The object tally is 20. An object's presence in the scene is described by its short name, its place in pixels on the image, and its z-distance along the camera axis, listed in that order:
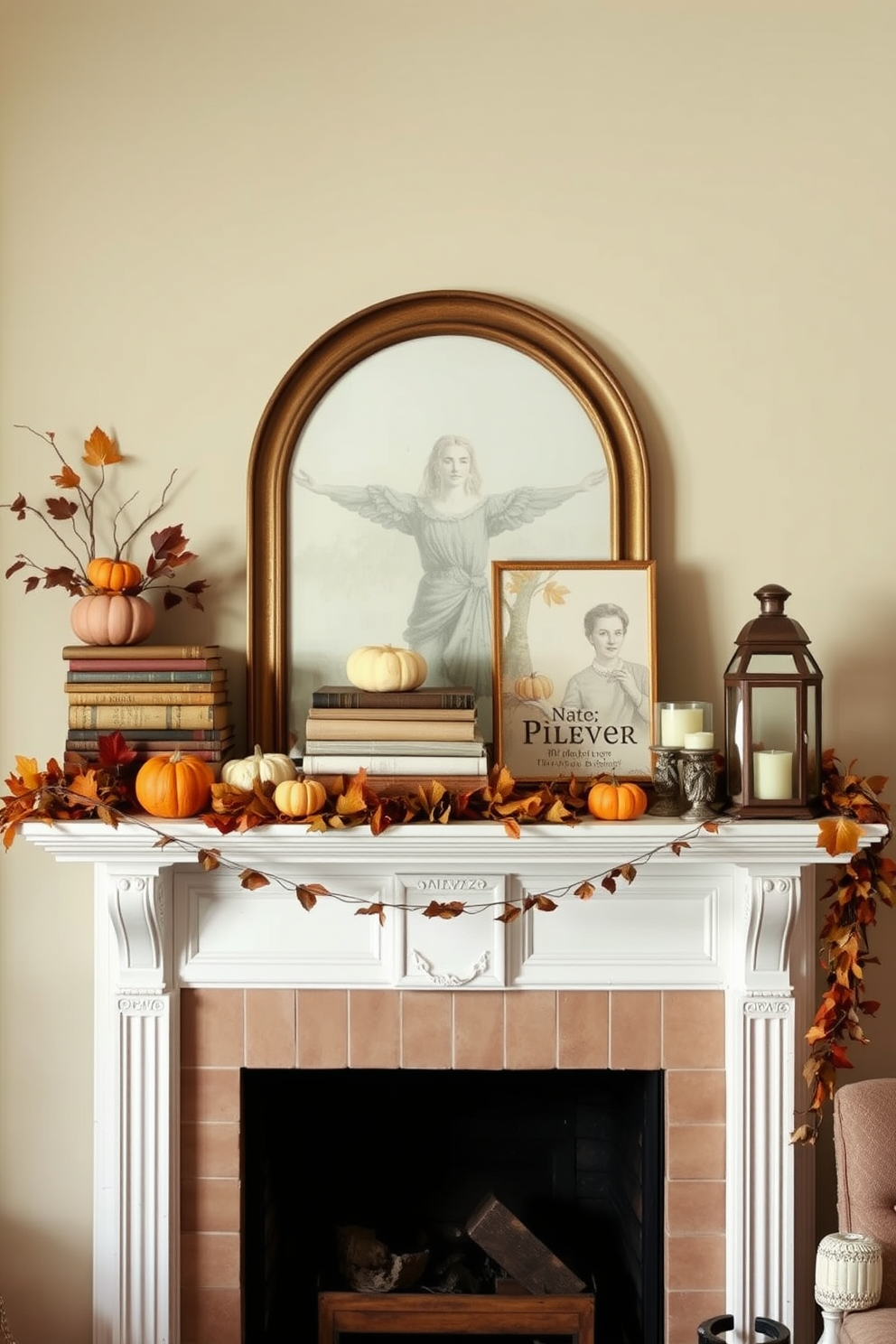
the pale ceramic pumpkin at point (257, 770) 2.05
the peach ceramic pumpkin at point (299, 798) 2.00
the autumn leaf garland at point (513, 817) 2.01
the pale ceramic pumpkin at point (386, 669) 2.10
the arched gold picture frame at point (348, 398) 2.27
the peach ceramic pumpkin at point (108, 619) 2.18
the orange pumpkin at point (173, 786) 2.03
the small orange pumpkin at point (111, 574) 2.21
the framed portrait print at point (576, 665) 2.23
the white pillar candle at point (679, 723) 2.10
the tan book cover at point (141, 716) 2.13
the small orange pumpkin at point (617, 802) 2.06
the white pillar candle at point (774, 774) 2.05
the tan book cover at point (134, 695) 2.13
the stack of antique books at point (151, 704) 2.13
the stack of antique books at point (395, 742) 2.07
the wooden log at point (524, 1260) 2.24
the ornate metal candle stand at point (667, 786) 2.13
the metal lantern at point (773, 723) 2.05
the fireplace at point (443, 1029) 2.16
